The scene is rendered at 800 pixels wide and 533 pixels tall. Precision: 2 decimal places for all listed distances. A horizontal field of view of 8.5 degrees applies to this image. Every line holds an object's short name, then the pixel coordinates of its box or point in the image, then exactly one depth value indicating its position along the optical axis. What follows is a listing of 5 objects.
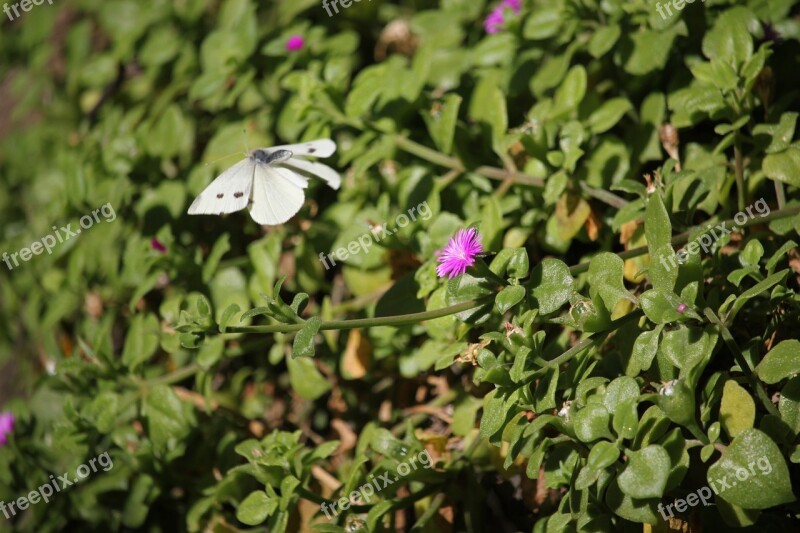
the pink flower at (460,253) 1.37
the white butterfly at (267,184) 1.40
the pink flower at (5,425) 1.48
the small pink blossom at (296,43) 1.48
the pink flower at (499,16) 1.46
